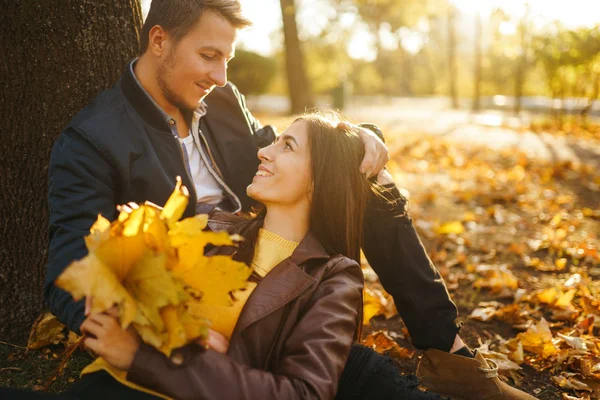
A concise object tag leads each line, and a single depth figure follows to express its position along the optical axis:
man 2.23
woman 1.59
